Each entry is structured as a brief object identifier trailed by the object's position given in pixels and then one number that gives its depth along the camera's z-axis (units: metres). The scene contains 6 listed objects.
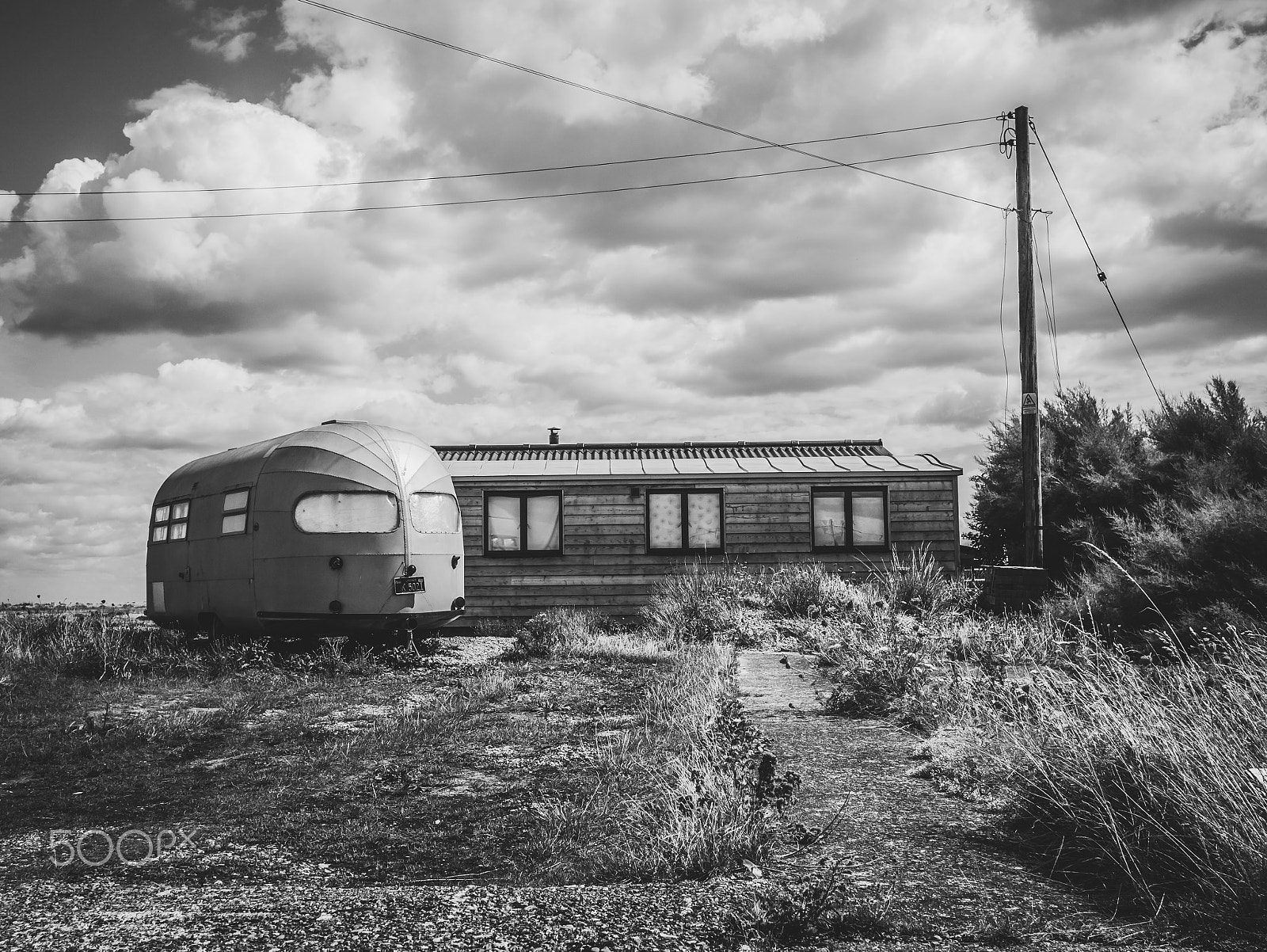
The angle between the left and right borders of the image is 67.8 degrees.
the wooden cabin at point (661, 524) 17.20
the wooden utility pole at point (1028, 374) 12.66
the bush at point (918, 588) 13.77
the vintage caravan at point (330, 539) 12.13
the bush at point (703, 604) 13.20
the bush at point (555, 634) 12.61
